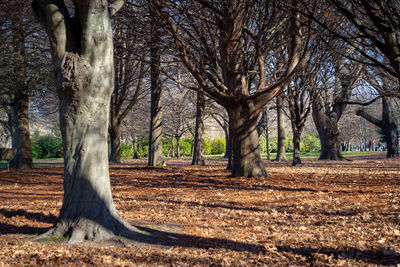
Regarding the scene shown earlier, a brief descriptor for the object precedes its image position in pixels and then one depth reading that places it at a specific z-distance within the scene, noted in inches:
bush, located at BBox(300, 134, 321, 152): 2194.9
